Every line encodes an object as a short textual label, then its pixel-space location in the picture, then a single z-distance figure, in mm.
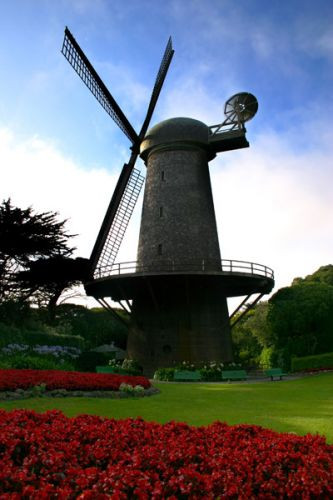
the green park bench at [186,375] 19547
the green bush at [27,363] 16922
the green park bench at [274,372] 20812
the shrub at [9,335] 19983
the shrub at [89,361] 22234
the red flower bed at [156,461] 4055
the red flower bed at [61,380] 12094
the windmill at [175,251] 22391
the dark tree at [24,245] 24984
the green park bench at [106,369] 20867
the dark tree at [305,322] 26781
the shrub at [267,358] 28828
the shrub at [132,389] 13398
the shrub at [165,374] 20625
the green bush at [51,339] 21764
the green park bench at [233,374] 20062
